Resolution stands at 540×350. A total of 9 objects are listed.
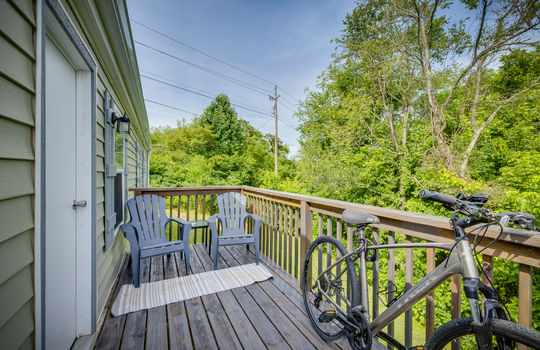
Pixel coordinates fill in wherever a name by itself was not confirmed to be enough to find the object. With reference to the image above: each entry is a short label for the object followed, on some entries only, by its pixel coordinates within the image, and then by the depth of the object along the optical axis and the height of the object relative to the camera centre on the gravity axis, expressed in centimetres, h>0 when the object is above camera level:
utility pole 1622 +520
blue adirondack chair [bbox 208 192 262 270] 297 -69
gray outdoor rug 209 -116
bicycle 82 -52
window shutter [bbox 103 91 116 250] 205 +1
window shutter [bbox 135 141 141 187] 522 +17
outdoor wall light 249 +54
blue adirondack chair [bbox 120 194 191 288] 246 -69
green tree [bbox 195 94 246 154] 1903 +415
